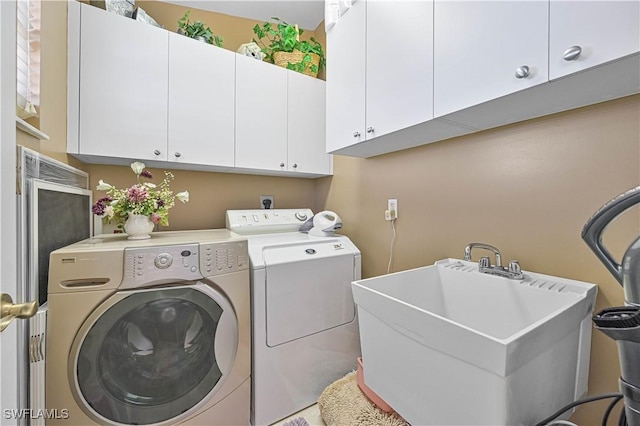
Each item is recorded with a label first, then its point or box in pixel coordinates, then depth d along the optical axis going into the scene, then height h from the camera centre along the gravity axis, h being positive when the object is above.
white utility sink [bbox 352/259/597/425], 0.59 -0.40
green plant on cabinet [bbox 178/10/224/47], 1.72 +1.21
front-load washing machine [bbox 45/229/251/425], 0.98 -0.54
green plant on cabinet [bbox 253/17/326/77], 2.01 +1.32
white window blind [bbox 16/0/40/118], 0.96 +0.60
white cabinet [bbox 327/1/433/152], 1.13 +0.73
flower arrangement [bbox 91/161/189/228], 1.29 +0.03
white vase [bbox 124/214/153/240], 1.33 -0.09
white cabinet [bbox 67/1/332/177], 1.38 +0.68
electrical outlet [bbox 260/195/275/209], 2.26 +0.07
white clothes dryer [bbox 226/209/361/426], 1.36 -0.63
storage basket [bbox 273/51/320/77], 2.01 +1.21
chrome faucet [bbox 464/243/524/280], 1.04 -0.24
